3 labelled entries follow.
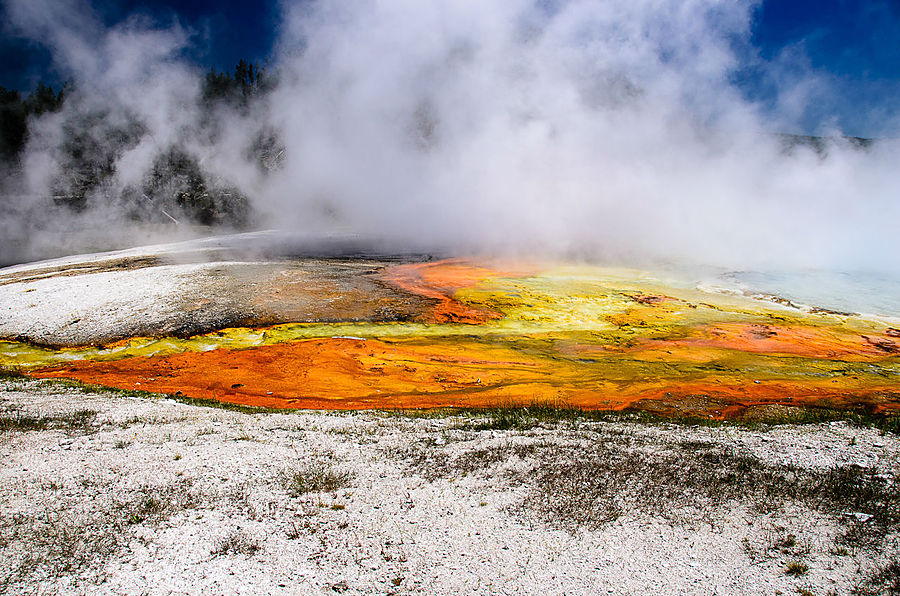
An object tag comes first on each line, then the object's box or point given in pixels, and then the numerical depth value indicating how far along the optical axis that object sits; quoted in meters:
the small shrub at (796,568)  2.55
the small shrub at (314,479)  3.32
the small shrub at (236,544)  2.66
